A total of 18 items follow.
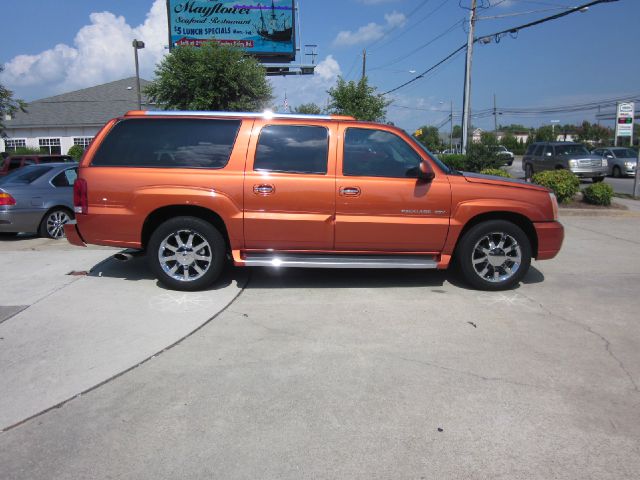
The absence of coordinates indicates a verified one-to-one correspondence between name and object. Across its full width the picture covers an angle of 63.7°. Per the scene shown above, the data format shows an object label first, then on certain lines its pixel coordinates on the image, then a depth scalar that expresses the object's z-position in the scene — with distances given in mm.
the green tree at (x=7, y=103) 21922
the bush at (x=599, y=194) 12570
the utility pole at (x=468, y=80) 23234
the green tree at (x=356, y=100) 23625
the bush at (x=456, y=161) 17075
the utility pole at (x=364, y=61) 41488
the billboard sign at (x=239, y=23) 30828
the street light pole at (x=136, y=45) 23672
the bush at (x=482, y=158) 15367
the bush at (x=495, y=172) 12725
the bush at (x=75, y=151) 32281
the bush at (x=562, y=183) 12516
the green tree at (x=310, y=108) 27925
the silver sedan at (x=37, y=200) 8938
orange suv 5605
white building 36500
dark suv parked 21578
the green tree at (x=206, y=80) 18266
